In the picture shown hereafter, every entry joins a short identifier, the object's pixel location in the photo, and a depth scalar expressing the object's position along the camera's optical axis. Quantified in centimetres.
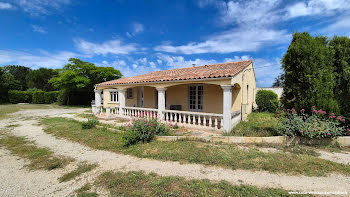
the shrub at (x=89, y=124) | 820
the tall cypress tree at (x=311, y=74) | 525
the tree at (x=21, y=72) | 4885
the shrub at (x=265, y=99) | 1336
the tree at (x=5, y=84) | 2566
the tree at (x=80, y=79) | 2073
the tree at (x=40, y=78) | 4562
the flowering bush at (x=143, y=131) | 545
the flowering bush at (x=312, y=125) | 480
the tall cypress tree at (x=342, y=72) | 526
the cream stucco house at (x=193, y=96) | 667
